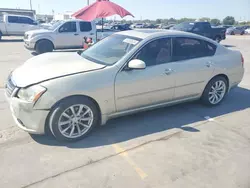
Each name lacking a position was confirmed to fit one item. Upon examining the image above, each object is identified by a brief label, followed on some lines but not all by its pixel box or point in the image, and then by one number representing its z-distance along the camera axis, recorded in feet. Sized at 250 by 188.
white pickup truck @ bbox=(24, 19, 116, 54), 34.71
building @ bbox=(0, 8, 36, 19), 146.74
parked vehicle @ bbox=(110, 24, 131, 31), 54.13
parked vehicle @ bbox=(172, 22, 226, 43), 52.24
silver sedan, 9.95
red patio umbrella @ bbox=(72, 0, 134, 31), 24.71
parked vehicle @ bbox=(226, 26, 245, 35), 114.21
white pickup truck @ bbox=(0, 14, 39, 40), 56.59
